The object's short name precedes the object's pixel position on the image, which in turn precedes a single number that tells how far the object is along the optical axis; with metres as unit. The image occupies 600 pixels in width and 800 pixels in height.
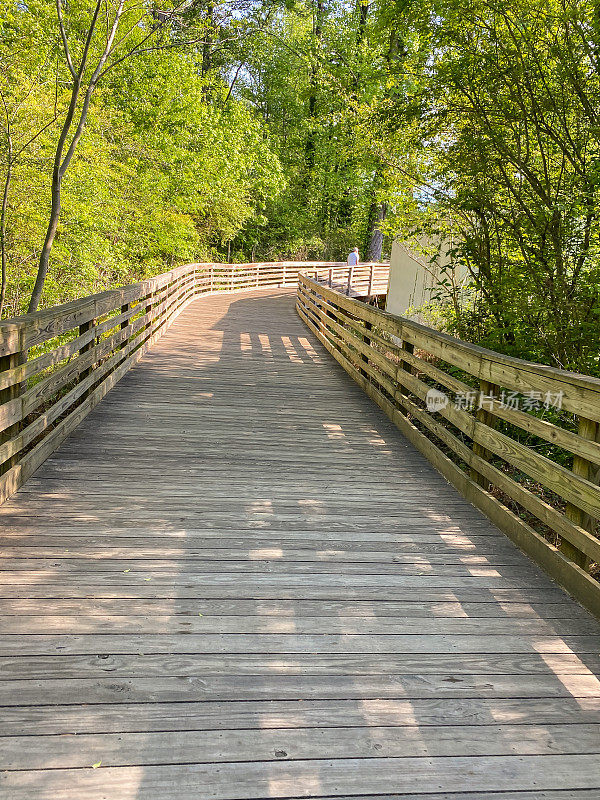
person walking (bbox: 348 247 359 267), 24.88
